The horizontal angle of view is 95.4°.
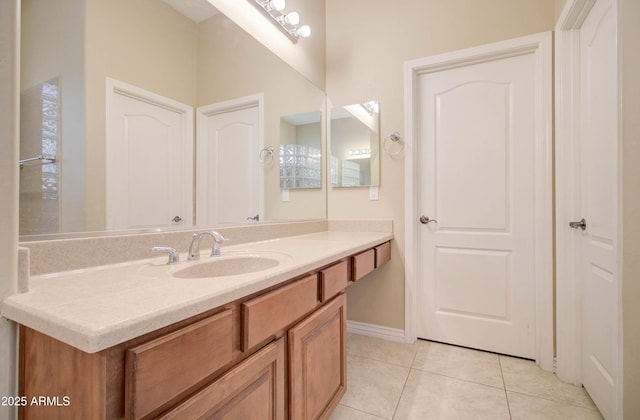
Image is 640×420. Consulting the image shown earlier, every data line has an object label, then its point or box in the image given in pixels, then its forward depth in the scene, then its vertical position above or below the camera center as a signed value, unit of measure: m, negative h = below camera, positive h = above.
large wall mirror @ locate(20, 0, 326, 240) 0.88 +0.37
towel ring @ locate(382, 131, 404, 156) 2.08 +0.49
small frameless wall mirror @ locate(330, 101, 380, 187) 2.18 +0.51
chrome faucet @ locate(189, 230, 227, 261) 1.12 -0.13
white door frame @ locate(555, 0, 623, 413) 1.58 +0.10
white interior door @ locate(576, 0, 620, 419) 1.18 +0.02
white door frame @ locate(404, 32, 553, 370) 1.70 +0.30
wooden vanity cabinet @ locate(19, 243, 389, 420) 0.53 -0.35
